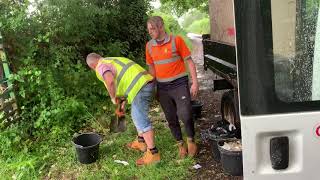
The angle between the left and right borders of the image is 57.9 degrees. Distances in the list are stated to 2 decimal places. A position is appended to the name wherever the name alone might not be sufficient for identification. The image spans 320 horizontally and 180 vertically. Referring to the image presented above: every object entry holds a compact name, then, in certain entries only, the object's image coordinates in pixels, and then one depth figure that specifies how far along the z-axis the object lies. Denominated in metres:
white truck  1.32
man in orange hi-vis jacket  3.65
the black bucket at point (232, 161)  3.04
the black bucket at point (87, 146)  4.06
